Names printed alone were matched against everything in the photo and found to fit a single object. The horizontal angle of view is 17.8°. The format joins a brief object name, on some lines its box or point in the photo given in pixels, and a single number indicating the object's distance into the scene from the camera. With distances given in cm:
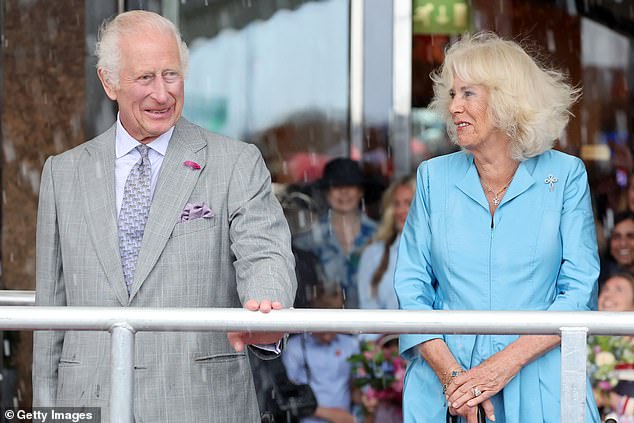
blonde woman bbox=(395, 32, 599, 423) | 572
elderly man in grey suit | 558
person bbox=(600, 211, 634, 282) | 1103
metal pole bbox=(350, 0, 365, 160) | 1518
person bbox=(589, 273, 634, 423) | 846
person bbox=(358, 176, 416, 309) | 1147
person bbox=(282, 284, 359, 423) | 1016
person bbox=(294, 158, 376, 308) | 1212
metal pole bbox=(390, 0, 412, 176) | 1543
